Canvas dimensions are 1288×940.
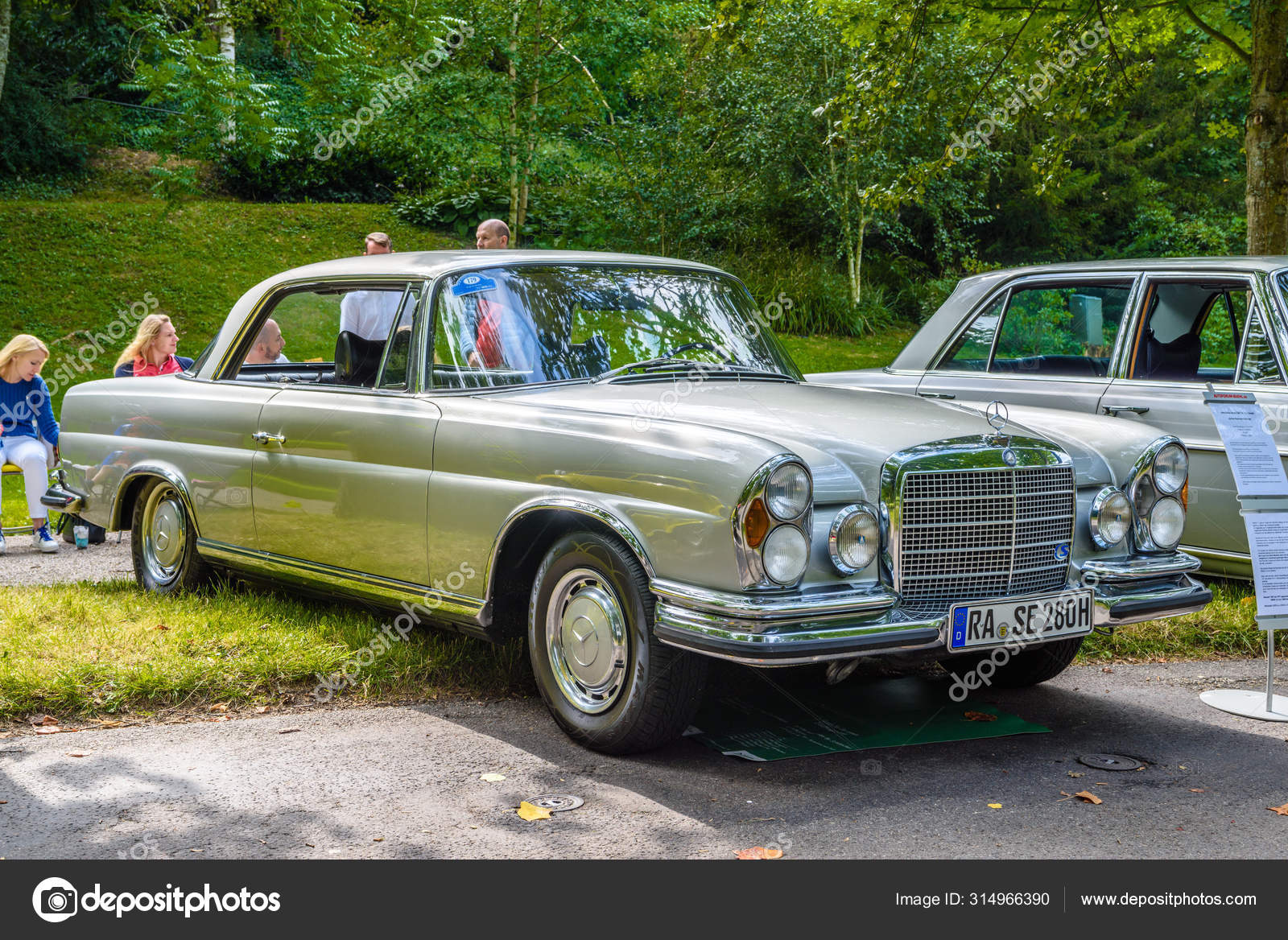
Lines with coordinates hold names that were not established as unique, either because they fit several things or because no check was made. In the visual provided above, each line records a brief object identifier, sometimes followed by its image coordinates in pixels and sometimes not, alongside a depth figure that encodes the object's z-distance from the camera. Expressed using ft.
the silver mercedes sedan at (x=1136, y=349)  21.47
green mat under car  15.20
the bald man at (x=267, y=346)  21.43
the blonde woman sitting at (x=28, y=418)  29.76
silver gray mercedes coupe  13.15
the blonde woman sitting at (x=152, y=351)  30.42
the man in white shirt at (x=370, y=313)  17.95
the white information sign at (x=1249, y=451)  16.92
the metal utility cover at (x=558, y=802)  12.96
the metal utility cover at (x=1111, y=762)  14.55
